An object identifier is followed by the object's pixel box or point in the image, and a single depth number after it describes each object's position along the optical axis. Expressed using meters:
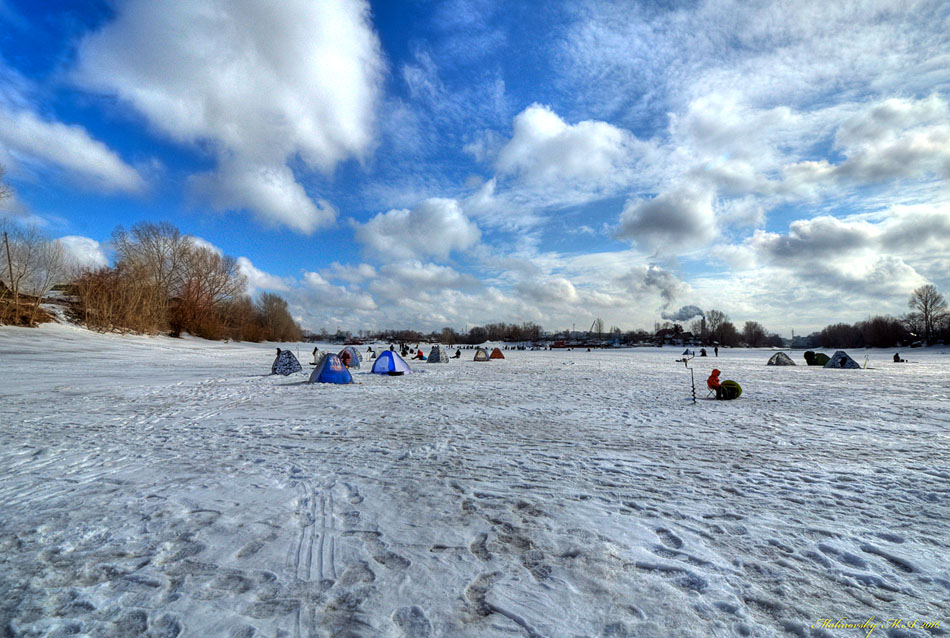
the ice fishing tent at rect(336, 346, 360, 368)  25.72
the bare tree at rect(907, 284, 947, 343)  77.94
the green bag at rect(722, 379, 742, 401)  12.98
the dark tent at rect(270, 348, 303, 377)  20.92
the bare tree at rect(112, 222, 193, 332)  48.00
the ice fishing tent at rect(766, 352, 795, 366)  33.11
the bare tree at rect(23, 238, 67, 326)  36.41
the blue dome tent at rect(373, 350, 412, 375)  22.14
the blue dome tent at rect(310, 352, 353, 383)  17.12
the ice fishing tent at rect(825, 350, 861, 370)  28.48
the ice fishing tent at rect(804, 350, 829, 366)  32.88
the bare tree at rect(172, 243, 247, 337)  57.19
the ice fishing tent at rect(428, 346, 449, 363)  34.38
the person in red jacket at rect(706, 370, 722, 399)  13.03
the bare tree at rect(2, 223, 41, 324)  34.25
